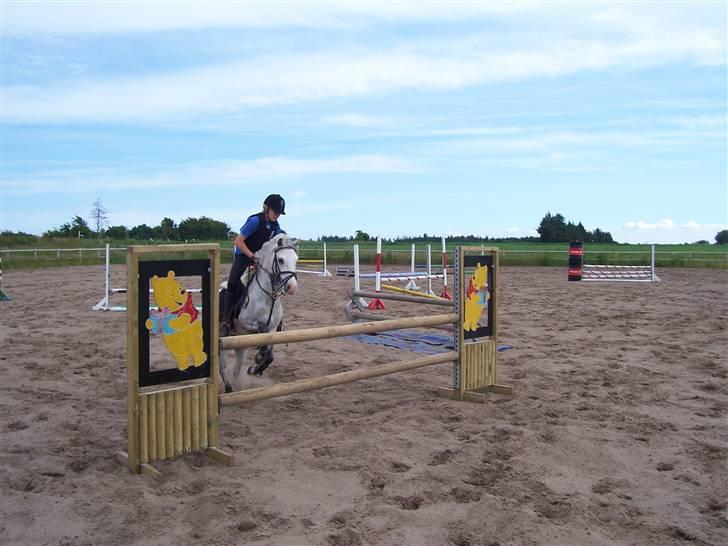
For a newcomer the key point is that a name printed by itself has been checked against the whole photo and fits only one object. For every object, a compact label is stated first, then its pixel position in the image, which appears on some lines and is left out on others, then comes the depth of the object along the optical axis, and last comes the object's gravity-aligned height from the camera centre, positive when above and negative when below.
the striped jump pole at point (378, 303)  11.88 -1.17
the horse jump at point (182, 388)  3.85 -0.96
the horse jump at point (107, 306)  11.73 -1.23
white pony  5.56 -0.49
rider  5.89 +0.03
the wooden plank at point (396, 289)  10.14 -0.76
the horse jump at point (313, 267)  27.77 -1.04
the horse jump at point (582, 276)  18.34 -0.85
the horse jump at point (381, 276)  11.43 -0.63
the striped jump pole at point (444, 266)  13.43 -0.47
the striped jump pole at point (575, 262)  19.16 -0.45
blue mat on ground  8.27 -1.35
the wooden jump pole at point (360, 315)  8.34 -0.95
